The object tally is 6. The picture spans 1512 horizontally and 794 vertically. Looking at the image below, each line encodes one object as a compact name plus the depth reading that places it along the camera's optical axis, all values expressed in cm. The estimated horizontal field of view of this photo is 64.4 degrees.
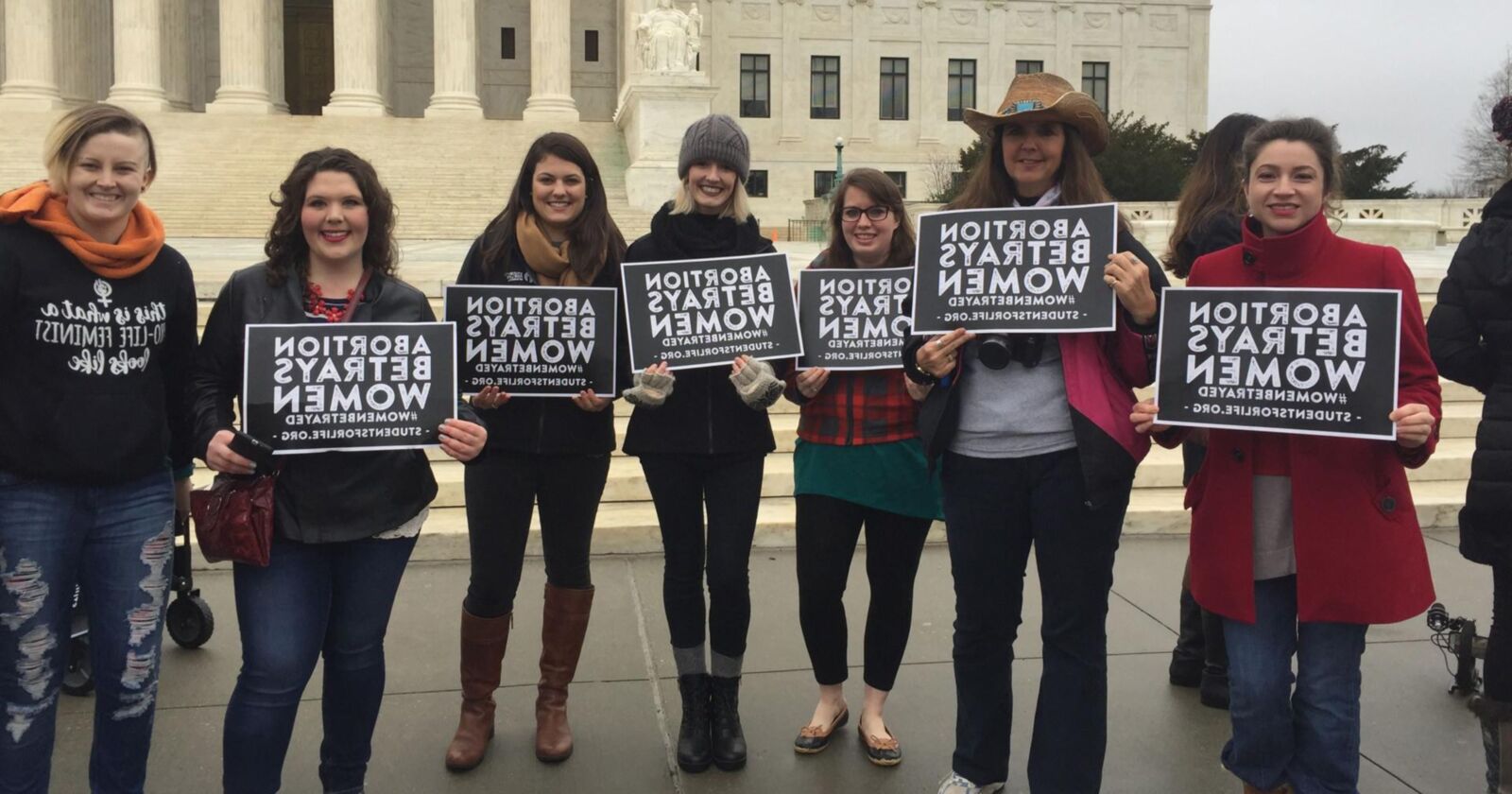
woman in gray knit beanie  441
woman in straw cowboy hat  372
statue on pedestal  2762
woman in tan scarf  446
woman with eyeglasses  452
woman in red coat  340
